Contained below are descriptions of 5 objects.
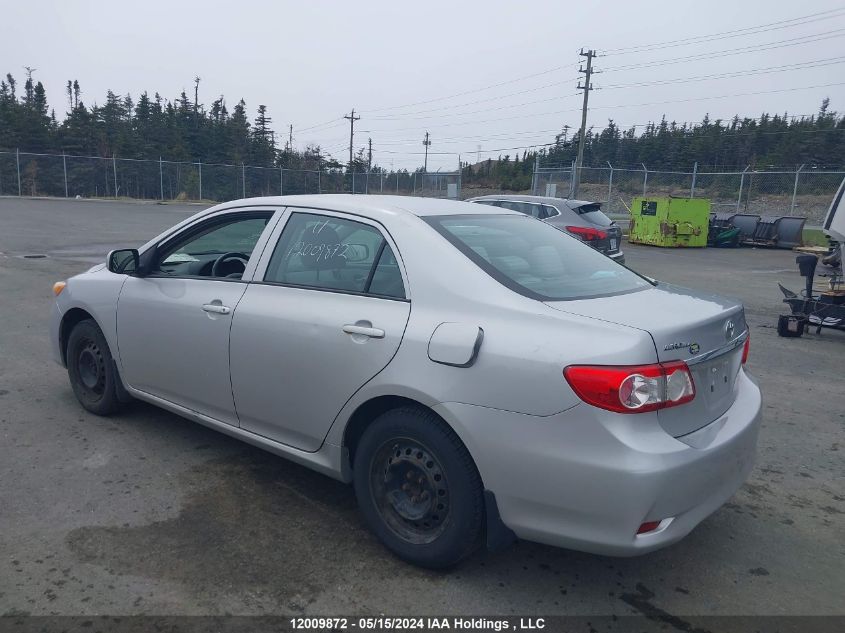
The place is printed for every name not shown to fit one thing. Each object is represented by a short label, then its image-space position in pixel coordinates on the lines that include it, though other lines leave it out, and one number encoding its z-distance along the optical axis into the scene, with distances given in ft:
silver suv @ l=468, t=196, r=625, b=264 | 44.88
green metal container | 72.54
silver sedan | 8.29
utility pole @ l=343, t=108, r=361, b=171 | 212.64
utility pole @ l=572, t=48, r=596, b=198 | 127.85
